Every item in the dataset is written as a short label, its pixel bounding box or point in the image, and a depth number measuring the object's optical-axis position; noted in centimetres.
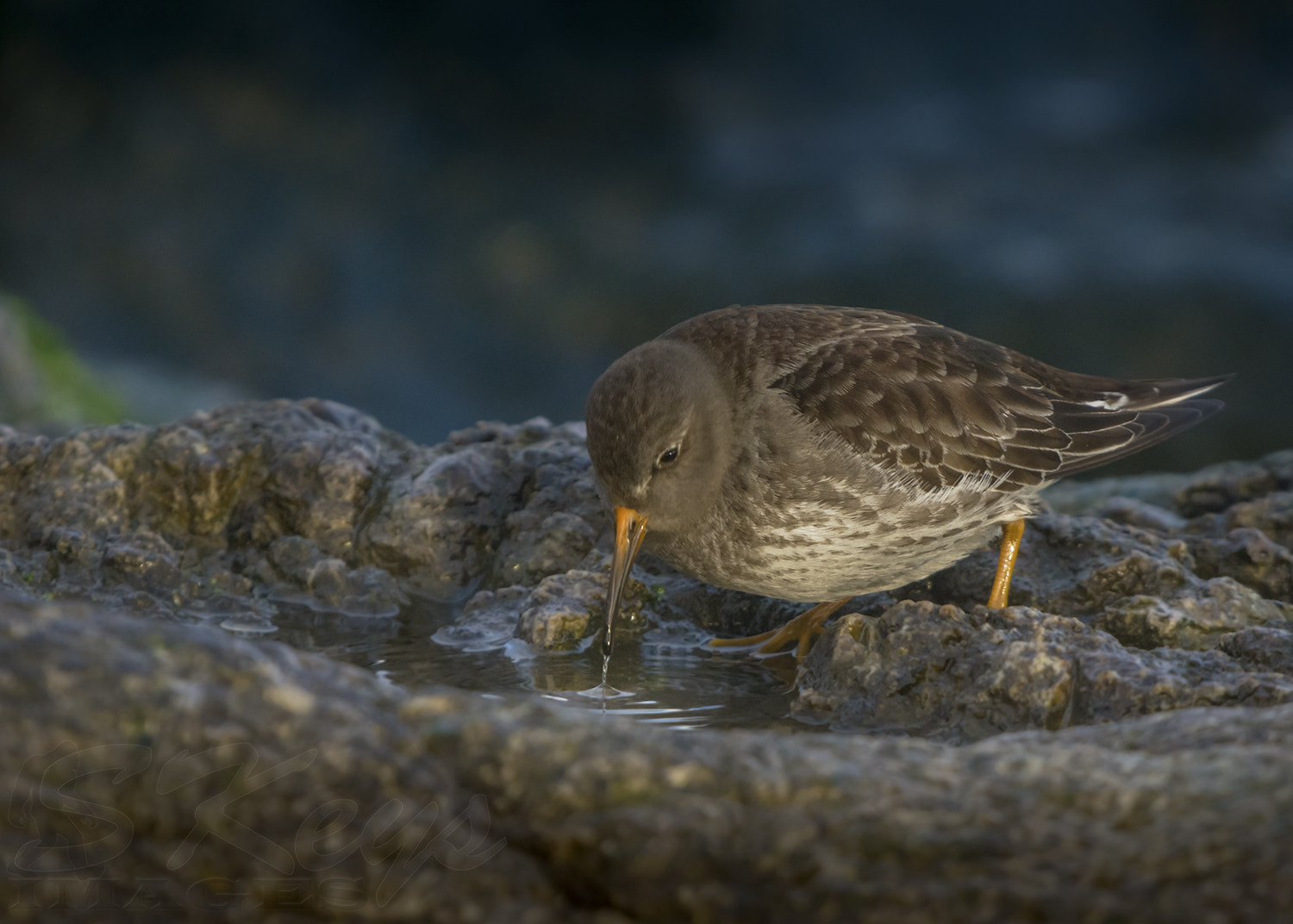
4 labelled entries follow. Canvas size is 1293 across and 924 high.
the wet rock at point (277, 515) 997
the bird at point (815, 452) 948
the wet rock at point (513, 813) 411
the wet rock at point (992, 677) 771
